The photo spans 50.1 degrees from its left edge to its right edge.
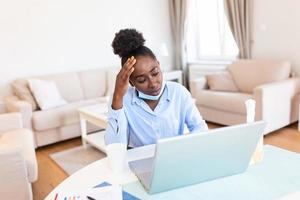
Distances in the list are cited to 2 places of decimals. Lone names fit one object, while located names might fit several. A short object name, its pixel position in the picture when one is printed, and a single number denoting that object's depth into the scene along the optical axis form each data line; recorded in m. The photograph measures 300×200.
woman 1.26
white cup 1.13
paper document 0.99
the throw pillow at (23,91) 3.77
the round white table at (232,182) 0.99
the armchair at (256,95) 3.29
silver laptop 0.90
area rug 3.03
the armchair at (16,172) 2.11
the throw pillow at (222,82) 4.08
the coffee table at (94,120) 3.10
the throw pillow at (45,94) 3.71
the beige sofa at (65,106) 3.48
